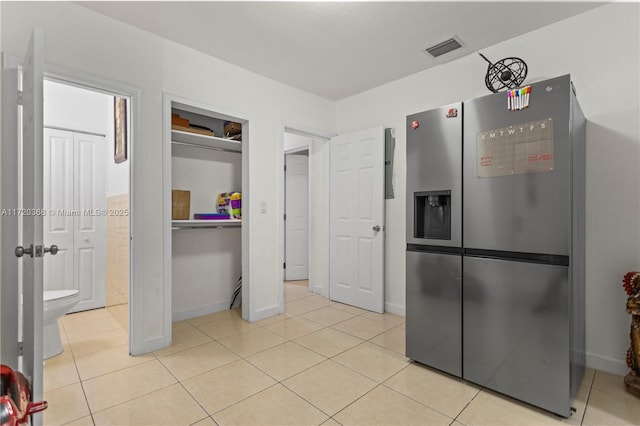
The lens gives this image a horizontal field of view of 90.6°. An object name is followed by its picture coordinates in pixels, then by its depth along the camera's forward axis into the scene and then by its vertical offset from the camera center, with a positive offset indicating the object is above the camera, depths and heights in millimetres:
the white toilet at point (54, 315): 2391 -790
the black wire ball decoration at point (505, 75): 2211 +990
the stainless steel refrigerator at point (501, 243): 1714 -187
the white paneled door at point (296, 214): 5176 -26
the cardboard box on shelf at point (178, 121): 3000 +885
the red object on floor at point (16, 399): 982 -676
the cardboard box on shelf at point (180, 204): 3123 +85
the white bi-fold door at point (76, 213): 3410 -4
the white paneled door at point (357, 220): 3555 -86
